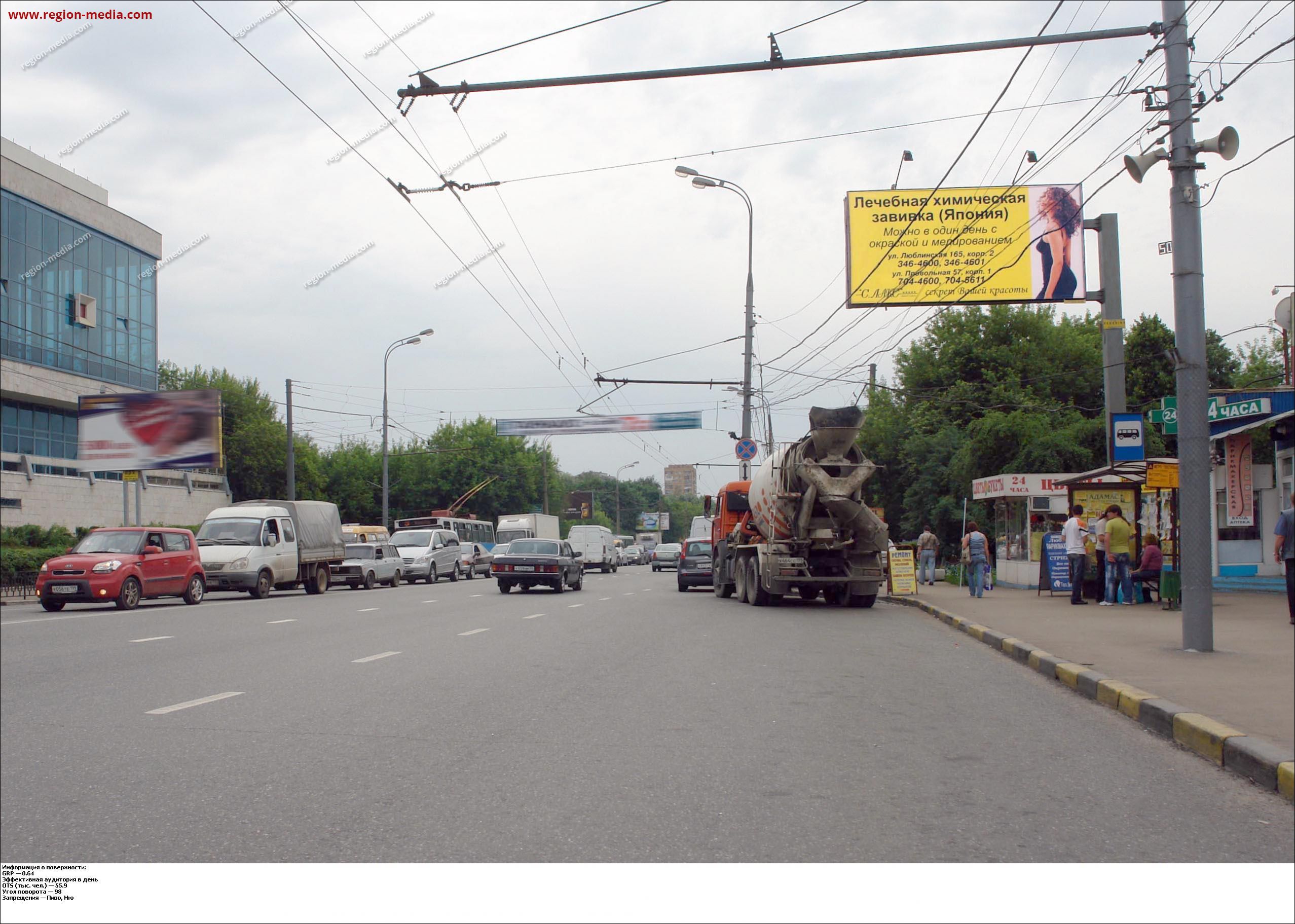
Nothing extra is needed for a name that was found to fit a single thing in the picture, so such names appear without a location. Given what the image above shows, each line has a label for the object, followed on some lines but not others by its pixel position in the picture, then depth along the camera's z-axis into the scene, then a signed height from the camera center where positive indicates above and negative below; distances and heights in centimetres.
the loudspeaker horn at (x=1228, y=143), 791 +277
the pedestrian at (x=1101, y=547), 1677 -78
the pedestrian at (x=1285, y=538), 1203 -49
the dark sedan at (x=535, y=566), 2641 -154
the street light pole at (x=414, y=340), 4374 +714
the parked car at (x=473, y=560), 4219 -219
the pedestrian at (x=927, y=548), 2709 -126
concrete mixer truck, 1841 -39
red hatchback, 1908 -114
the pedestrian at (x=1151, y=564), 1591 -102
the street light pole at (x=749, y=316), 3408 +623
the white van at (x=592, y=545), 4997 -194
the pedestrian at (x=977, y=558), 2147 -120
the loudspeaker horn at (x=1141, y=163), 905 +296
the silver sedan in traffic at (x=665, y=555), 5150 -252
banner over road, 5075 +404
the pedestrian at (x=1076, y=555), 1719 -95
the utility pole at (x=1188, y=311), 903 +170
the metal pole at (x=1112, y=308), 1636 +332
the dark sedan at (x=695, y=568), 2798 -173
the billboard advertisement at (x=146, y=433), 3288 +251
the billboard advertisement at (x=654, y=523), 10596 -198
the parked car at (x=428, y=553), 3669 -168
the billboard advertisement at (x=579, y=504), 8694 +12
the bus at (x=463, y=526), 4847 -92
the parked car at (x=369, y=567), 3114 -181
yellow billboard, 2278 +562
